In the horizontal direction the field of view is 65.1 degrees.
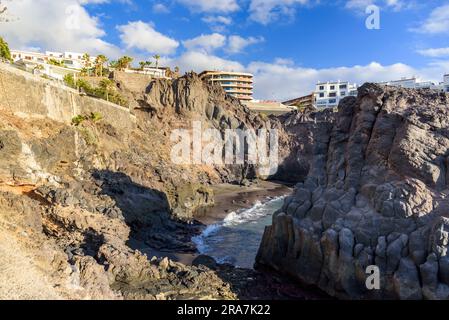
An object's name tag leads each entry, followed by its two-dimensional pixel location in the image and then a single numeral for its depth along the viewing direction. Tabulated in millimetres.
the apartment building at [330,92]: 115569
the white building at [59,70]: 53409
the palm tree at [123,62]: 68062
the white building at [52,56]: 87575
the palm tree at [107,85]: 50238
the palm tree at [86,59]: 68306
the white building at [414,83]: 92488
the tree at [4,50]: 36188
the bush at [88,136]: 34109
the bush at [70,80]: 40712
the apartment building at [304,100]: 120900
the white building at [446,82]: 89588
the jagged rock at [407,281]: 13984
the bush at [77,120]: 36062
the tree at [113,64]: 70000
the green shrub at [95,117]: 39962
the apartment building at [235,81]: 113938
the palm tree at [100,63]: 61719
